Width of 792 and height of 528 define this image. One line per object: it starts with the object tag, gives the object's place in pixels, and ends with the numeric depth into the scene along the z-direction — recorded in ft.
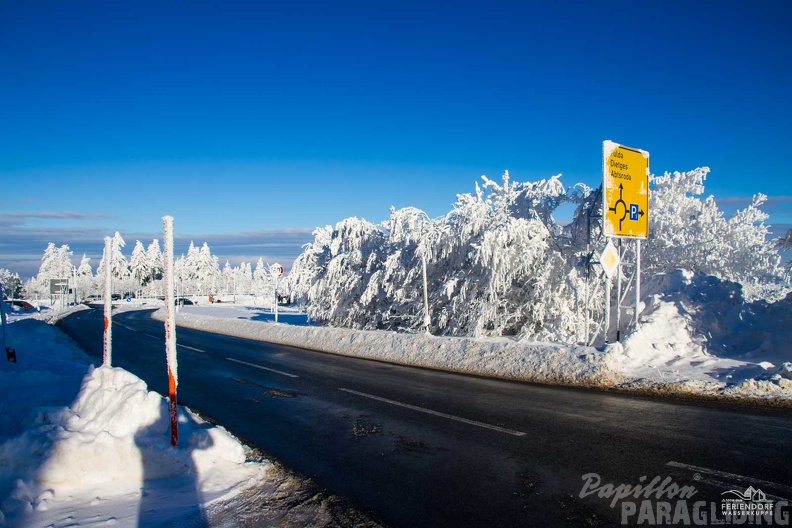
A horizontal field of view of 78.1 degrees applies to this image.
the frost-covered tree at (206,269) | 369.50
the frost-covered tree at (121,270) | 318.65
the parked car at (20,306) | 195.33
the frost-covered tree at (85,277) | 383.04
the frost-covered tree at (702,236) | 78.07
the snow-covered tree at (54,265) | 351.05
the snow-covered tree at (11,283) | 383.28
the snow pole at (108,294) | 29.66
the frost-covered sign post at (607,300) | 40.19
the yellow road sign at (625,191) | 40.27
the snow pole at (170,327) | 18.58
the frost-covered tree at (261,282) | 363.85
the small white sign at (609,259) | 38.14
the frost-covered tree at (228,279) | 444.35
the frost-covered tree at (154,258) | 362.12
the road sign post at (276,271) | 86.02
